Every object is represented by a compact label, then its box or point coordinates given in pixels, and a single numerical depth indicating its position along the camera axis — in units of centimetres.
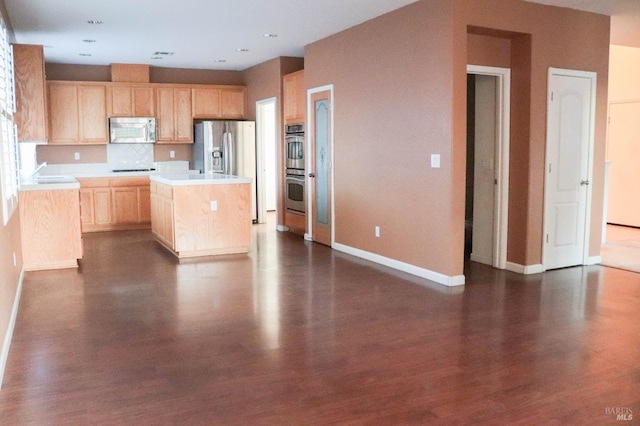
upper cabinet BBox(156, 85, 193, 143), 949
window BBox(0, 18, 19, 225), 411
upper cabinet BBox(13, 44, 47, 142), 605
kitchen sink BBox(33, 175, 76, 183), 652
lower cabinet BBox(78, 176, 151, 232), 881
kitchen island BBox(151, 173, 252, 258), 662
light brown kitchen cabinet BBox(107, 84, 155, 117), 916
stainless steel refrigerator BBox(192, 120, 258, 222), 944
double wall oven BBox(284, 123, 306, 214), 820
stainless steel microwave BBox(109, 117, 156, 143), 920
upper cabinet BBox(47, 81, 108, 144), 883
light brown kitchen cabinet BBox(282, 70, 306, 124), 803
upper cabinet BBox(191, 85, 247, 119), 973
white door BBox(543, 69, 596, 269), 576
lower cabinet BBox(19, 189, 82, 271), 601
